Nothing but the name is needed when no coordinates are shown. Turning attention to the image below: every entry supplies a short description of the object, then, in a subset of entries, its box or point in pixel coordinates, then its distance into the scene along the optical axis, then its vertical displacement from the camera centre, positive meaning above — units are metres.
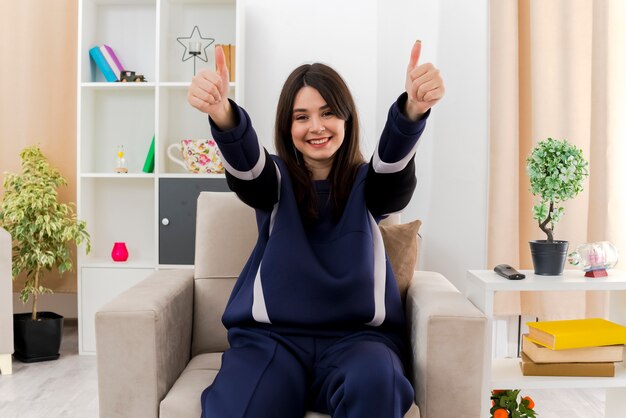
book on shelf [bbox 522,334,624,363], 1.84 -0.39
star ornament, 3.34 +0.72
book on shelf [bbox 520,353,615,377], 1.84 -0.43
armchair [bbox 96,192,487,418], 1.50 -0.34
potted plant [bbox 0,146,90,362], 3.01 -0.18
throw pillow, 1.90 -0.13
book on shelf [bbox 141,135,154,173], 3.22 +0.15
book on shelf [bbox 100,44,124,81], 3.25 +0.62
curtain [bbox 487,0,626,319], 2.48 +0.31
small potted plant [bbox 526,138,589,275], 1.82 +0.05
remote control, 1.77 -0.18
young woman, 1.41 -0.13
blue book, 3.24 +0.60
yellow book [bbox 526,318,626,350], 1.82 -0.34
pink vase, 3.26 -0.25
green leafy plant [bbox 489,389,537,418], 1.98 -0.57
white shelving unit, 3.16 +0.36
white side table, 1.74 -0.26
